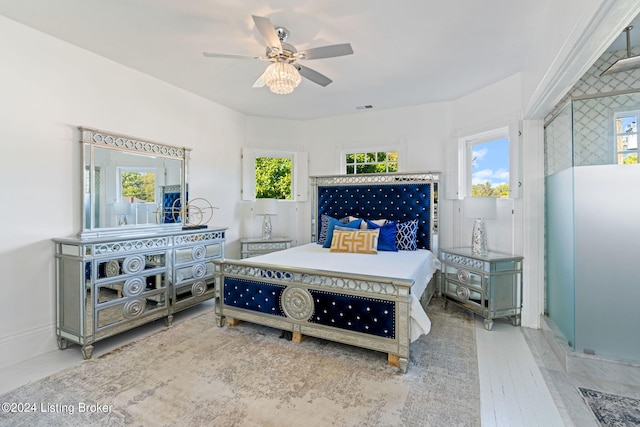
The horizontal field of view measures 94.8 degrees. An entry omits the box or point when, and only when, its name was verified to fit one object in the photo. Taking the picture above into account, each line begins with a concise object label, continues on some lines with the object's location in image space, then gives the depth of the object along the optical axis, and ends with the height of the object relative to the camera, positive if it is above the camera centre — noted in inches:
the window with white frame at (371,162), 182.7 +32.8
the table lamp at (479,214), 128.6 -0.5
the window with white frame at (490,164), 132.0 +24.6
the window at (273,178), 198.5 +24.6
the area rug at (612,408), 67.6 -47.9
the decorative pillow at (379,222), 162.4 -4.8
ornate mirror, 112.3 +13.3
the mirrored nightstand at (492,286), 120.1 -30.7
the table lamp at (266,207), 177.8 +4.1
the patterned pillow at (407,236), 154.1 -12.1
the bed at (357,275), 89.6 -21.4
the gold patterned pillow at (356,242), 140.8 -13.8
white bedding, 89.0 -19.7
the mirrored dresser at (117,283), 97.3 -25.3
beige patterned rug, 68.3 -47.0
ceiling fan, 83.3 +46.9
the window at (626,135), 95.2 +25.9
